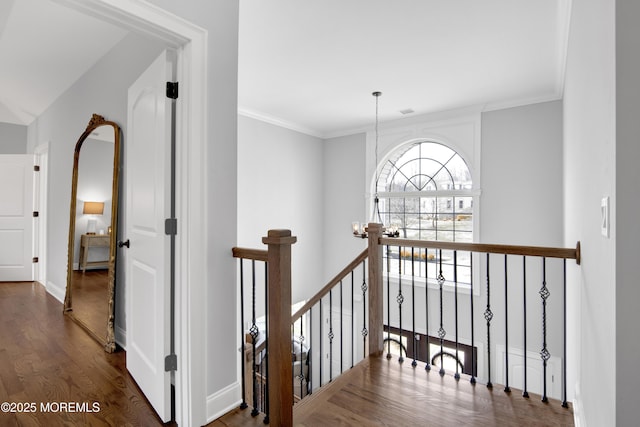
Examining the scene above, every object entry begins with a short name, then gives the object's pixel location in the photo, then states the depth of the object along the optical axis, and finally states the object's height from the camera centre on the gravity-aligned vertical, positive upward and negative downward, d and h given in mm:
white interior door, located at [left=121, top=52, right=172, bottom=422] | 1759 -98
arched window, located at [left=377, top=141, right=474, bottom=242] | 4977 +399
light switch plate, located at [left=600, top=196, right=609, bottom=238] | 989 +8
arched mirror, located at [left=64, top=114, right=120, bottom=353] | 2609 -122
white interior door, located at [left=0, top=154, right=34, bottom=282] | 4793 -10
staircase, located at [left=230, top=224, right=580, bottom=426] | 1633 -1090
